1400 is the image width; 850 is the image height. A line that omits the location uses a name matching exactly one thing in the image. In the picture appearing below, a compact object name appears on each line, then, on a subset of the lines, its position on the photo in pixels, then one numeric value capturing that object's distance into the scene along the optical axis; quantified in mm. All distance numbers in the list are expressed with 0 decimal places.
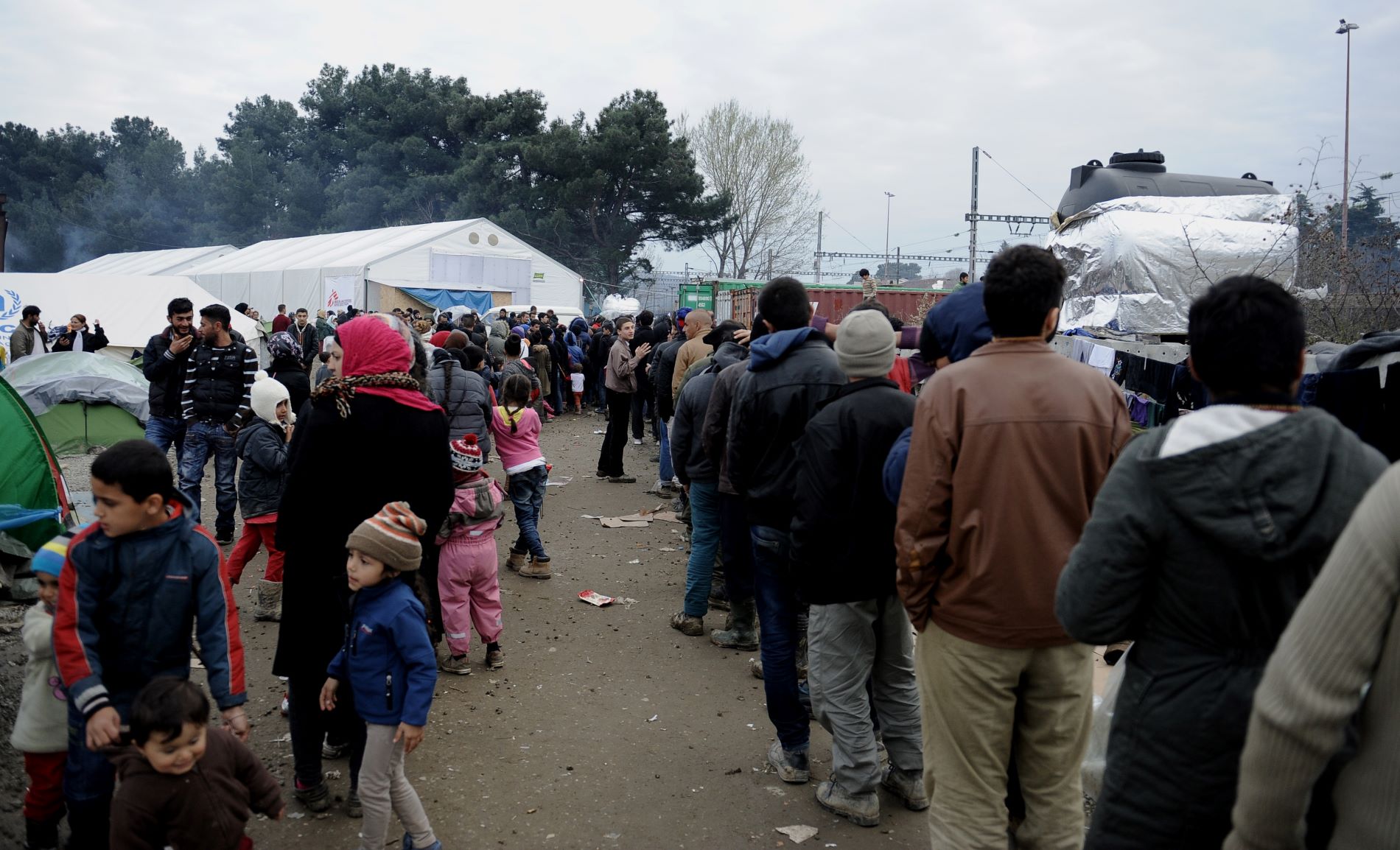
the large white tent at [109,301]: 18094
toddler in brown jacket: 2777
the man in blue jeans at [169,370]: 7715
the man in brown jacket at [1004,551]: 2686
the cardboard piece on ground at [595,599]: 7134
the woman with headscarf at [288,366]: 7789
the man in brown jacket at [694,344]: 8508
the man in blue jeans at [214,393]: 7633
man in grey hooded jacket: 1801
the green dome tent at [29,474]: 5348
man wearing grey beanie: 3639
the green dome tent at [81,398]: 12211
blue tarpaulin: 31766
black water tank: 9195
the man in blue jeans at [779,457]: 4320
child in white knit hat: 6191
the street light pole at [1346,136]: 15916
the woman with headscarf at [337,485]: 3818
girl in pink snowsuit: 5535
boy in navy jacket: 2955
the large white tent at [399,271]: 31312
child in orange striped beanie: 3381
